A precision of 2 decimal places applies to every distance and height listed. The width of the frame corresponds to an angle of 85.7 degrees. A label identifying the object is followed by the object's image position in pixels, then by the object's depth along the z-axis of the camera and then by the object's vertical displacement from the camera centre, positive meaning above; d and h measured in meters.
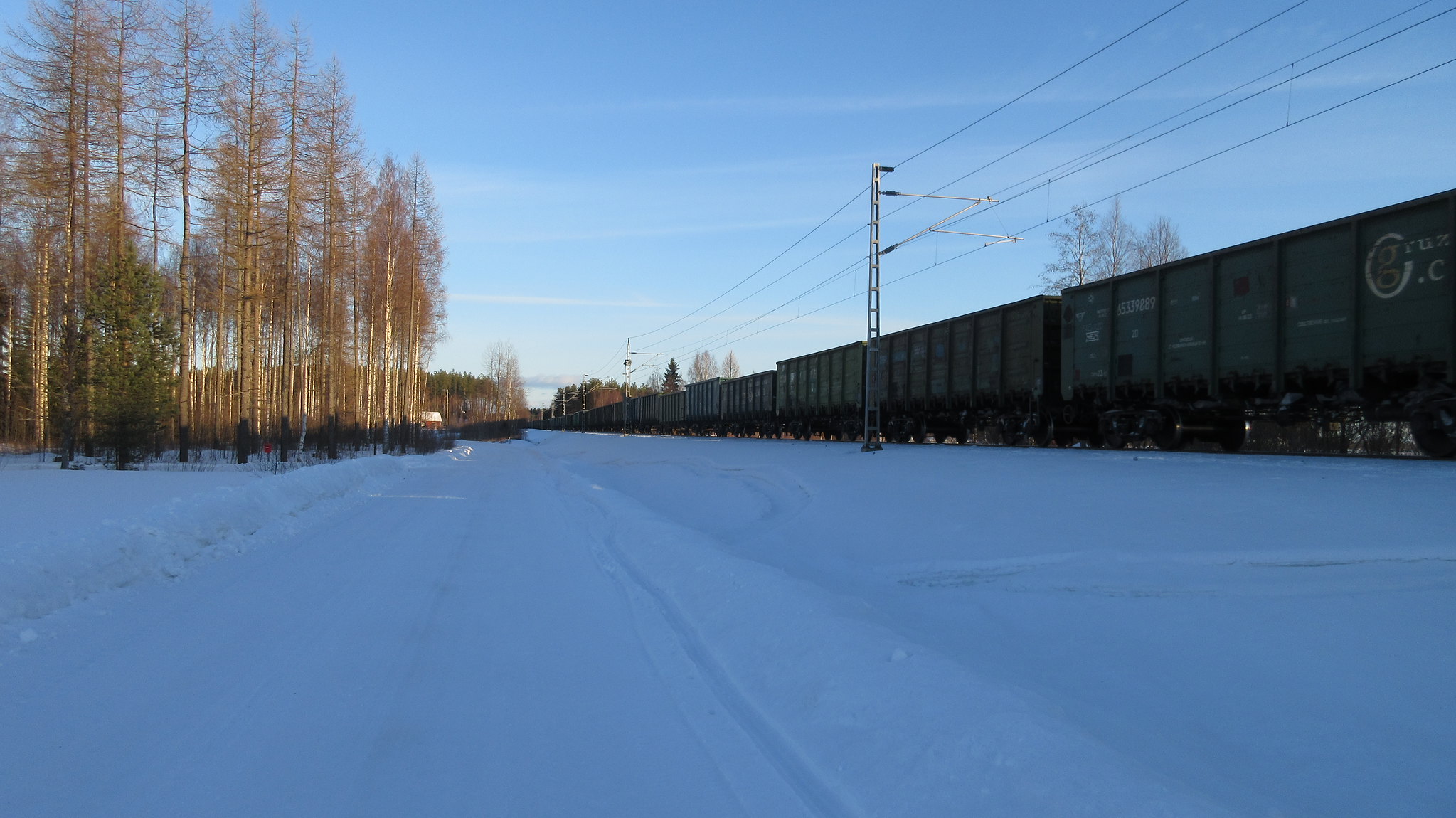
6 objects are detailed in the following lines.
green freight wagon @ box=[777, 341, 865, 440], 28.25 +0.95
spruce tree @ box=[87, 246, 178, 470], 20.30 +1.41
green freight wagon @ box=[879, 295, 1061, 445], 17.80 +1.11
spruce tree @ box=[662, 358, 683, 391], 148.50 +7.12
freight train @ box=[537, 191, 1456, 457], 9.73 +1.22
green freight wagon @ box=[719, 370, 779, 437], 38.94 +0.64
